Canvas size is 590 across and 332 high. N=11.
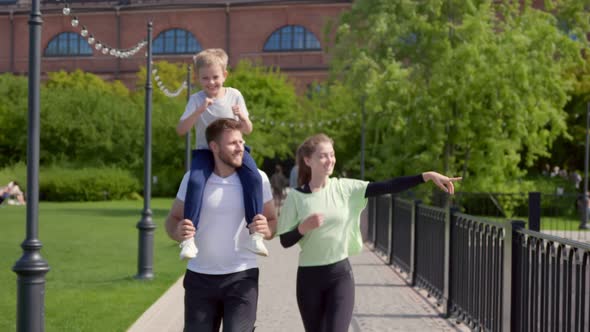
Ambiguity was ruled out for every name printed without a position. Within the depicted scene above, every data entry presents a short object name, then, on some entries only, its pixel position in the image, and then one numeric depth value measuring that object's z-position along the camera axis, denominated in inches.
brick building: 2546.8
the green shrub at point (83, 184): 1923.0
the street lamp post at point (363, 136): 1256.1
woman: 207.2
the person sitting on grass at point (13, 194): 1661.7
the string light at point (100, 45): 391.8
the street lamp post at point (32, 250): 278.2
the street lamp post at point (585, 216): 1132.8
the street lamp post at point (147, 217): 509.4
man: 172.2
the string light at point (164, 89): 778.2
